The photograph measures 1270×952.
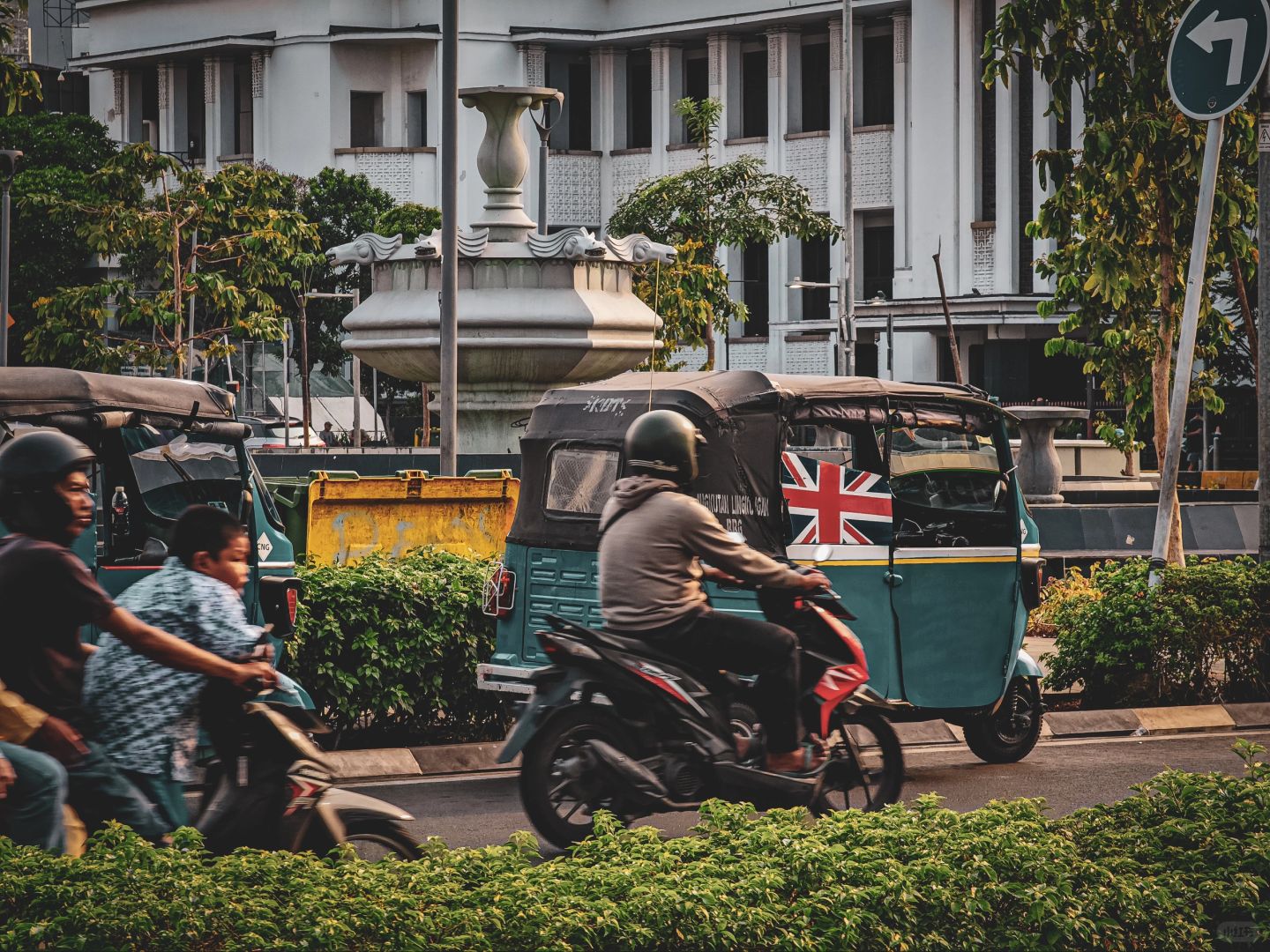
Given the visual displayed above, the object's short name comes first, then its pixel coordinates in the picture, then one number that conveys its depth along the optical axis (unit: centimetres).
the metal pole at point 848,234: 3738
